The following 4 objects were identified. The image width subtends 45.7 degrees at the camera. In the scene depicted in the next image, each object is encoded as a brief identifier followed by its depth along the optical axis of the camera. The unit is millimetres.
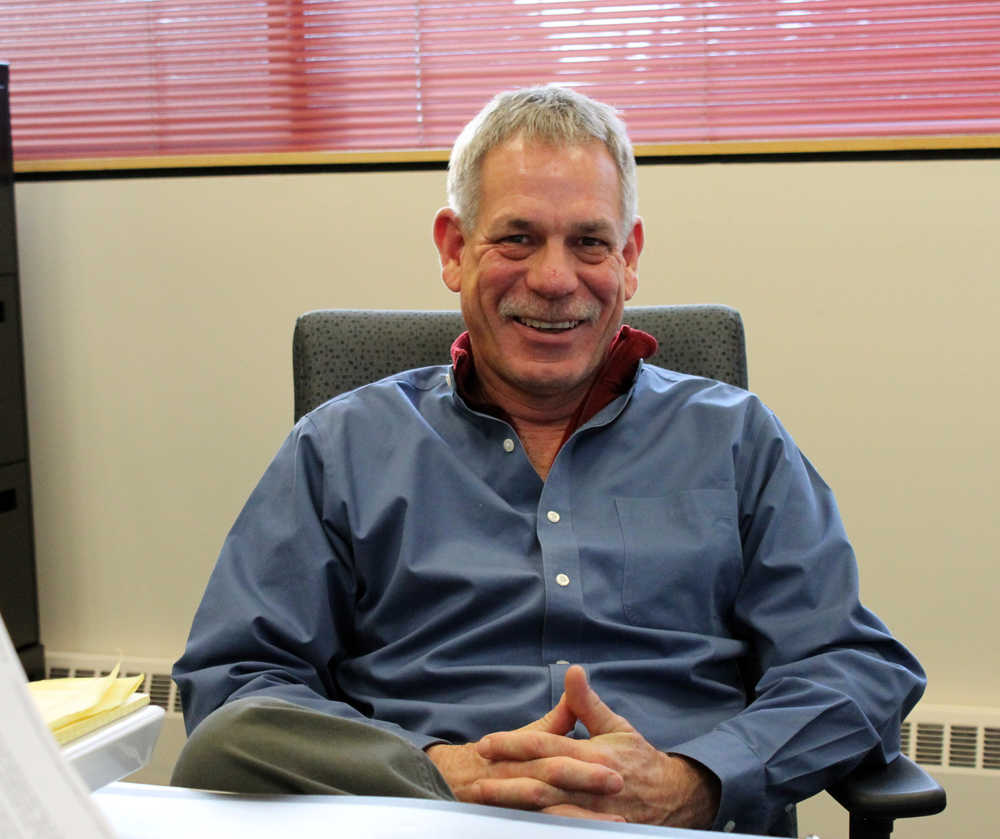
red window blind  2178
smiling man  1239
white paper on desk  500
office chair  1588
